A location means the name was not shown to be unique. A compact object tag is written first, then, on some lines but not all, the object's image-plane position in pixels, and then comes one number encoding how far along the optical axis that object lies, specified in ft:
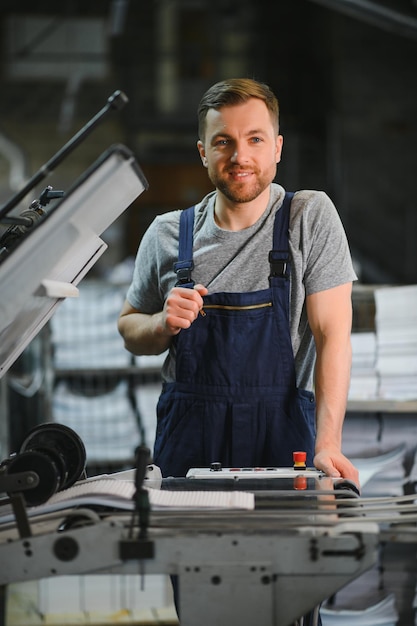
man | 7.07
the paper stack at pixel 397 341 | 11.09
